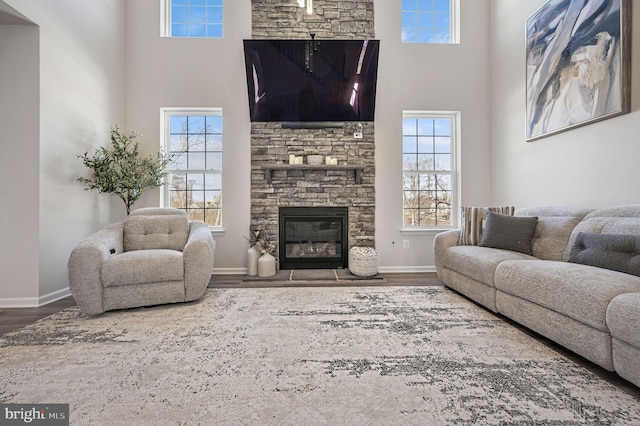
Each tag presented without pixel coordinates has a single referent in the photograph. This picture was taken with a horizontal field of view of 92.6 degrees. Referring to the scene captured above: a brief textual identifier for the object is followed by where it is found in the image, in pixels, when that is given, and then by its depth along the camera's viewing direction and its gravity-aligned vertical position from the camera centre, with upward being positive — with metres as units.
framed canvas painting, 2.53 +1.42
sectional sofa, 1.52 -0.41
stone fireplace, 4.32 +0.78
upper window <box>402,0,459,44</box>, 4.52 +2.87
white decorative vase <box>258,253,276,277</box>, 3.98 -0.69
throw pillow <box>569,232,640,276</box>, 1.88 -0.25
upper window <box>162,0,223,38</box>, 4.42 +2.84
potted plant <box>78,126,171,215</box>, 3.45 +0.53
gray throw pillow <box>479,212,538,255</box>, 2.86 -0.18
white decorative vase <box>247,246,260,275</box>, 4.07 -0.64
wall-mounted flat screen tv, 4.13 +1.86
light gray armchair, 2.49 -0.48
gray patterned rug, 1.30 -0.84
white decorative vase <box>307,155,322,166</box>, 4.21 +0.74
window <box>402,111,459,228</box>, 4.56 +0.68
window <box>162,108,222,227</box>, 4.46 +0.72
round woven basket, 3.94 -0.65
